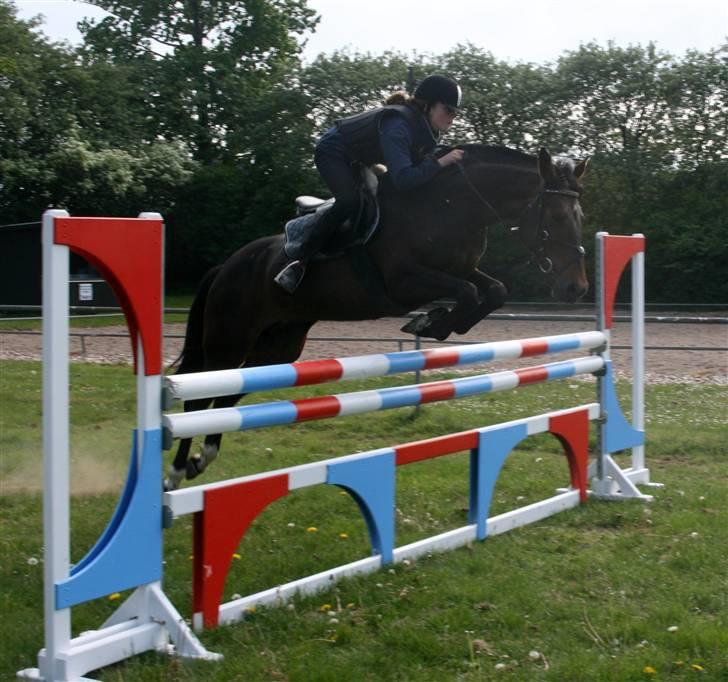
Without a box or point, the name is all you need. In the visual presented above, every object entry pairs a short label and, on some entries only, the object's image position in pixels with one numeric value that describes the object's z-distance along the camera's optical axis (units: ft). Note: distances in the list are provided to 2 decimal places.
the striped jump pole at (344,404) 11.44
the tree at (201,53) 99.09
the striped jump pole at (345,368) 11.42
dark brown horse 15.70
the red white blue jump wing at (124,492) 9.87
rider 15.58
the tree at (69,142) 72.13
